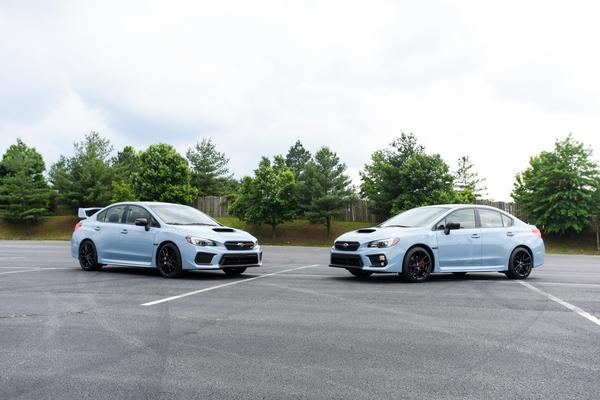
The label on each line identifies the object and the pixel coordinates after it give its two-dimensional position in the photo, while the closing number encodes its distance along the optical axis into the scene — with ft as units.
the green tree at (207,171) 220.84
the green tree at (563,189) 146.92
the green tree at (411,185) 157.71
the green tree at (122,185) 191.42
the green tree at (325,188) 161.17
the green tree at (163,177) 184.14
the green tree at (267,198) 161.17
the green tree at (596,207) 148.28
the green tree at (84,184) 198.80
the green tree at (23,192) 196.65
